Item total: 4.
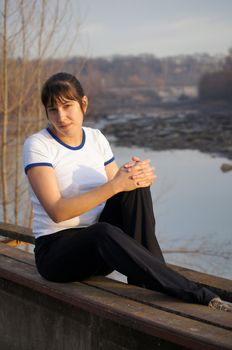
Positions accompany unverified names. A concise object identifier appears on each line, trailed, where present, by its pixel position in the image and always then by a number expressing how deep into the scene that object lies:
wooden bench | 3.11
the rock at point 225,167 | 18.81
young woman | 3.36
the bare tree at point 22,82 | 7.59
